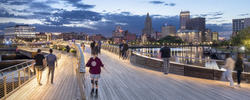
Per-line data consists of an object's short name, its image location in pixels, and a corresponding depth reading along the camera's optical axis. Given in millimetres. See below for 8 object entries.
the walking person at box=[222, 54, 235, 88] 10828
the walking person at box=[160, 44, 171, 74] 14450
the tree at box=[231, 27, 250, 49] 71862
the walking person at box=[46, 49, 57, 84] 12057
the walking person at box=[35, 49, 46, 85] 11727
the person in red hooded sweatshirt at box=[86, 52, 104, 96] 8992
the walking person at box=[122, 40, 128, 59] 24578
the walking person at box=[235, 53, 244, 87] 10898
